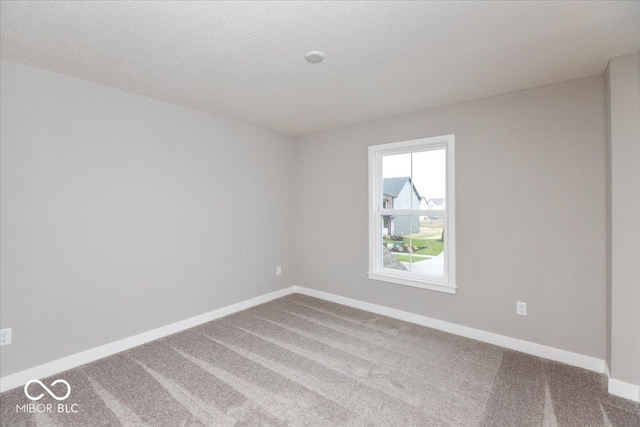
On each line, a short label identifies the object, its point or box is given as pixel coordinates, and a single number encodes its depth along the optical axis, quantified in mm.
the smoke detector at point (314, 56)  2108
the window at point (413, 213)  3242
